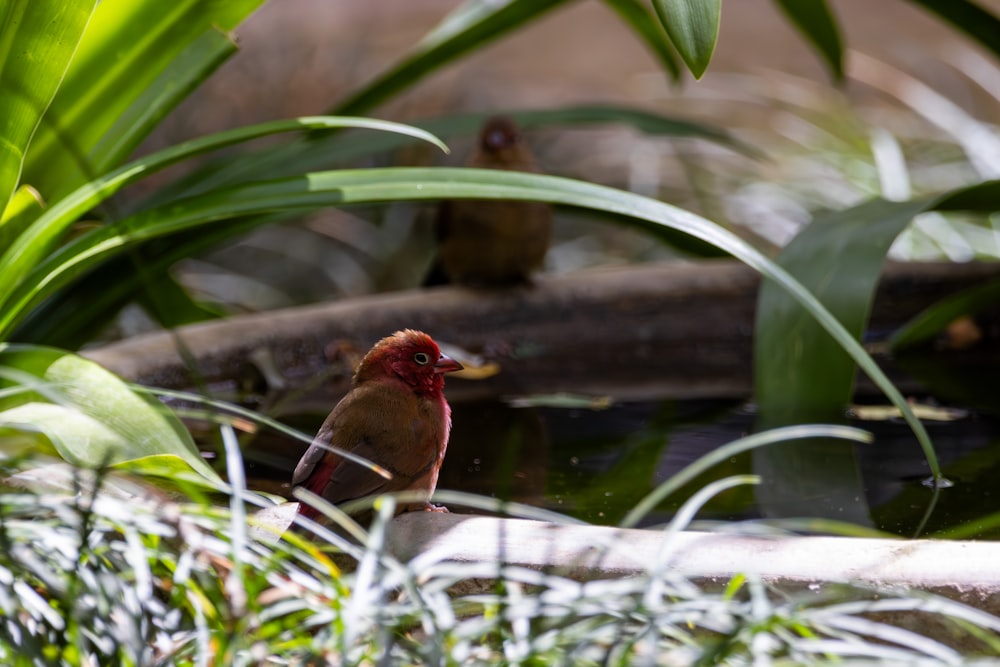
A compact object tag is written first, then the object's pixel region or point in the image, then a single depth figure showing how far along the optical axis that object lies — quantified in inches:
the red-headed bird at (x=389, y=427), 141.7
